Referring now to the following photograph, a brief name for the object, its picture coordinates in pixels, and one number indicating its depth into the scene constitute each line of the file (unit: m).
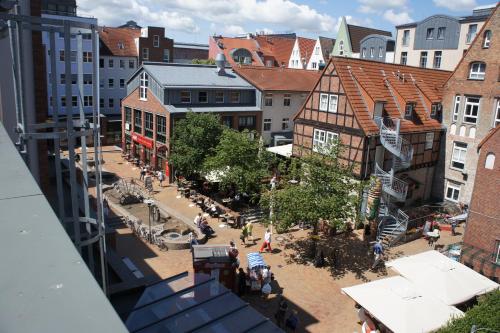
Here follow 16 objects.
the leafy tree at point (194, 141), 28.97
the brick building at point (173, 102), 33.44
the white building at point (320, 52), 62.75
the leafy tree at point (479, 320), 12.22
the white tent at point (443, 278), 15.20
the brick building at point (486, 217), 20.03
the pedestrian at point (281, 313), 14.59
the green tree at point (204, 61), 60.10
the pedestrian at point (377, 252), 19.76
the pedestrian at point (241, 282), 16.84
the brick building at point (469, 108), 25.25
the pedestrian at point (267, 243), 20.86
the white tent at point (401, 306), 12.97
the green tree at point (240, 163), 25.52
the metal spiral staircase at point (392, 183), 23.95
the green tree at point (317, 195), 19.03
